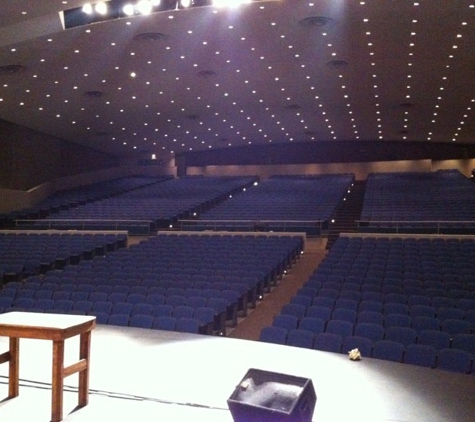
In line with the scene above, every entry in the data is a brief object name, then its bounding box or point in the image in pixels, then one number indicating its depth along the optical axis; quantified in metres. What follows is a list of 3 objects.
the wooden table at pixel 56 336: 3.15
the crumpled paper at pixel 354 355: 4.62
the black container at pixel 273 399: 2.60
